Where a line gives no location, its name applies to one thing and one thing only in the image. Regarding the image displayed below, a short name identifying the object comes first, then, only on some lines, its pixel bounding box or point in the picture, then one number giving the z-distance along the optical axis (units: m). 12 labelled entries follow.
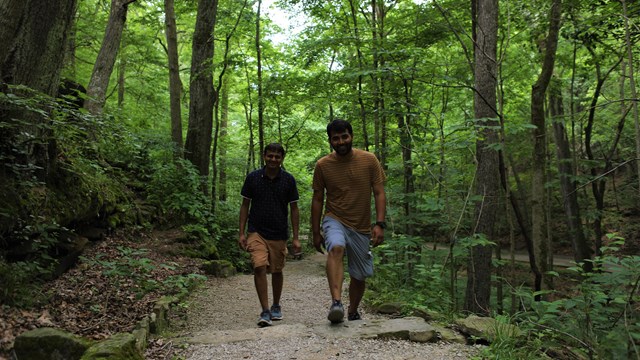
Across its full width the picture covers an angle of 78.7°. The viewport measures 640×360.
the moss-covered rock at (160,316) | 3.95
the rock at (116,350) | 2.60
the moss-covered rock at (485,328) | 3.37
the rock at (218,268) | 8.03
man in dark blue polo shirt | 4.27
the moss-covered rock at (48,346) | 2.71
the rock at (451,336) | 3.60
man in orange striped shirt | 3.94
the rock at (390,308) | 5.02
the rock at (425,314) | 4.45
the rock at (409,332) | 3.55
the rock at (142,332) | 3.24
